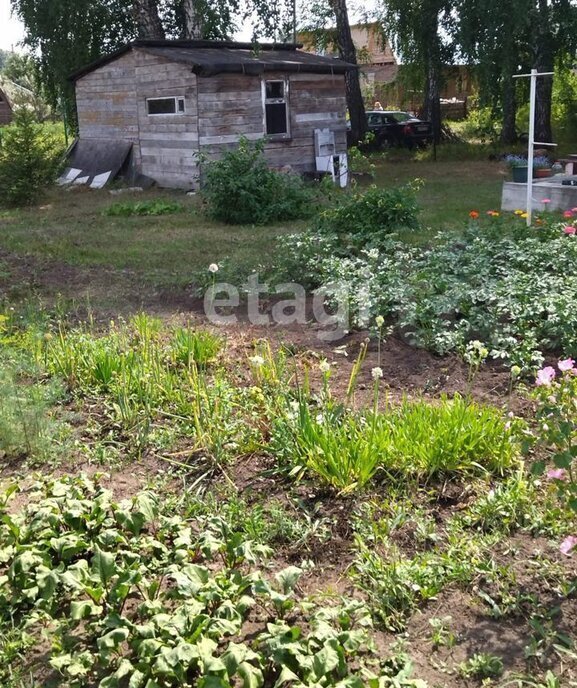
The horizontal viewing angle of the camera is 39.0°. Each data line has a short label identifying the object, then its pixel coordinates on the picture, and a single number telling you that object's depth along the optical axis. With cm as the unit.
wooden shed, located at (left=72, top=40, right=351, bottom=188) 1445
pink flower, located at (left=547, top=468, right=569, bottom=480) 273
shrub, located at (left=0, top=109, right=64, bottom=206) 1381
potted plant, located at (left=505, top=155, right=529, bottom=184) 1149
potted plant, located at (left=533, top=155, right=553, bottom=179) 1202
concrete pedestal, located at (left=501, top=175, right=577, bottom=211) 1056
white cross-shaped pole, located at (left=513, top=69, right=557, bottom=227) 890
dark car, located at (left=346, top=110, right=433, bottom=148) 2305
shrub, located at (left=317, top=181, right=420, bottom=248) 820
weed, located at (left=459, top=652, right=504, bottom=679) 240
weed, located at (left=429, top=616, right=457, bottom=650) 254
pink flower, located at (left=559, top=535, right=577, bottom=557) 261
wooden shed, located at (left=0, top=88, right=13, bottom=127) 4319
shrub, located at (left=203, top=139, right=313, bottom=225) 1105
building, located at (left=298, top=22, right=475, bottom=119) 2189
